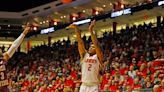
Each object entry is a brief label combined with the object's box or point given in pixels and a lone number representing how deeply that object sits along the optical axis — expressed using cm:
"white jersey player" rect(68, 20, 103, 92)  882
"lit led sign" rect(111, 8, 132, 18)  2220
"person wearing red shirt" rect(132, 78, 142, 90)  1284
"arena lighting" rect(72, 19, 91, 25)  2558
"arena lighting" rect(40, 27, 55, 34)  2954
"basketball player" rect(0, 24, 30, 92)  676
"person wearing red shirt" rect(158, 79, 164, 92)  1138
